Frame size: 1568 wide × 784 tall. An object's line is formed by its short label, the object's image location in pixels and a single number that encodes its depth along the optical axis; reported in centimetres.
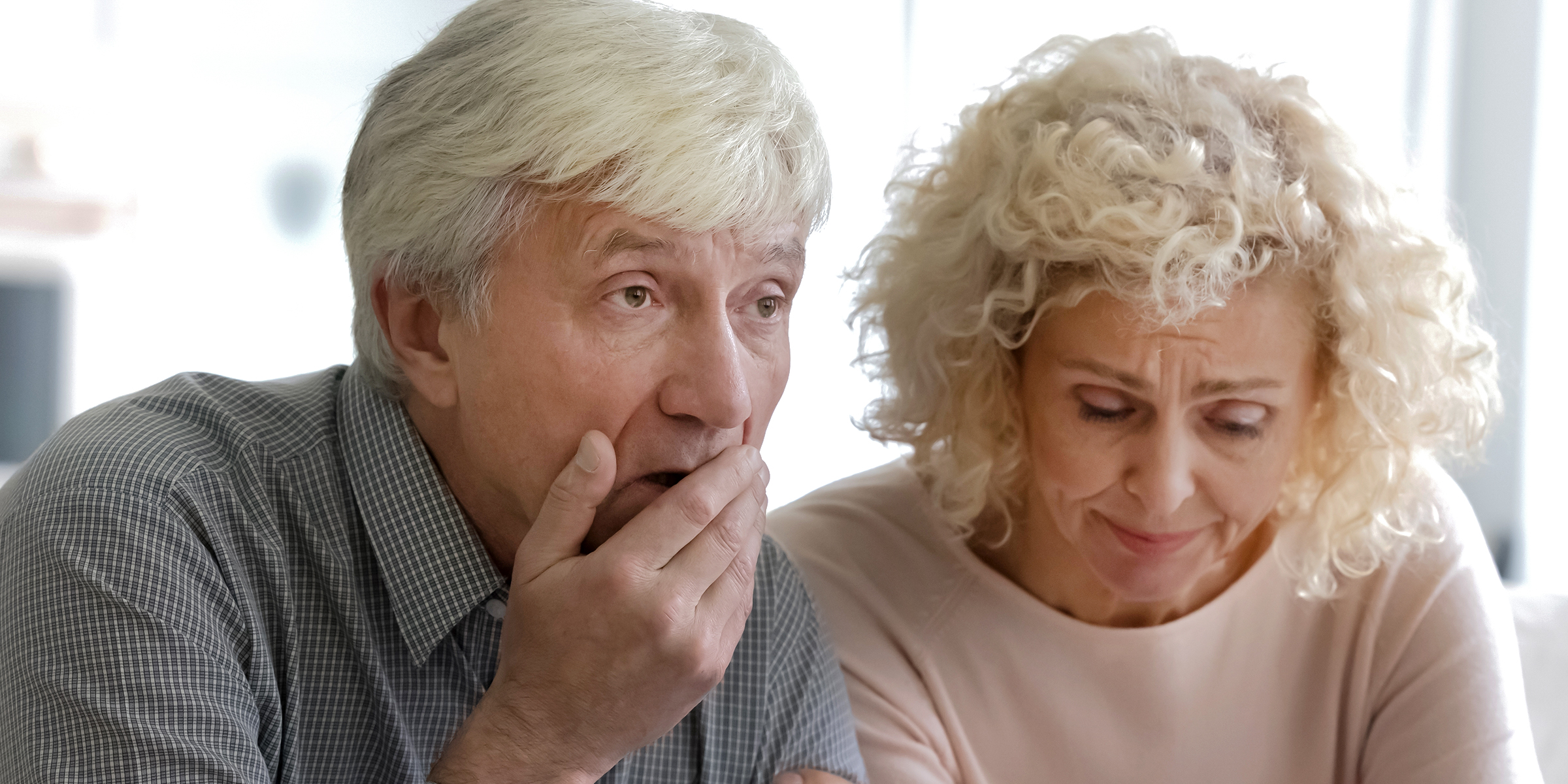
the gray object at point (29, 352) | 380
